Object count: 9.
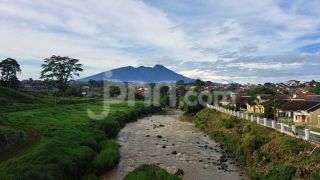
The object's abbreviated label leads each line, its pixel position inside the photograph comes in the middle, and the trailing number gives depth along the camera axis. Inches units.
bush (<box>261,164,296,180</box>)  696.9
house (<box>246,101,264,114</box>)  1906.8
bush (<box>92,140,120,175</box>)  862.5
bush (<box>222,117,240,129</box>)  1427.3
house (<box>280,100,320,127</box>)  1343.3
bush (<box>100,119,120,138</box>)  1373.5
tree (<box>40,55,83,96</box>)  1925.9
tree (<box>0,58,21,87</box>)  2541.4
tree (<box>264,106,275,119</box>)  1474.4
